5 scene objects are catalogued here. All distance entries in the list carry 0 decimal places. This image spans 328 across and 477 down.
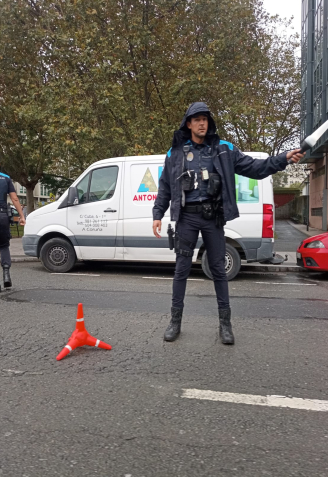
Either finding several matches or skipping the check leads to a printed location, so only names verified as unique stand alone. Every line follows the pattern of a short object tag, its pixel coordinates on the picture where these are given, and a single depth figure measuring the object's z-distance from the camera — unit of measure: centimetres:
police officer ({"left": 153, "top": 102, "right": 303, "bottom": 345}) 398
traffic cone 384
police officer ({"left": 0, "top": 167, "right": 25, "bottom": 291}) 650
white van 799
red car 853
